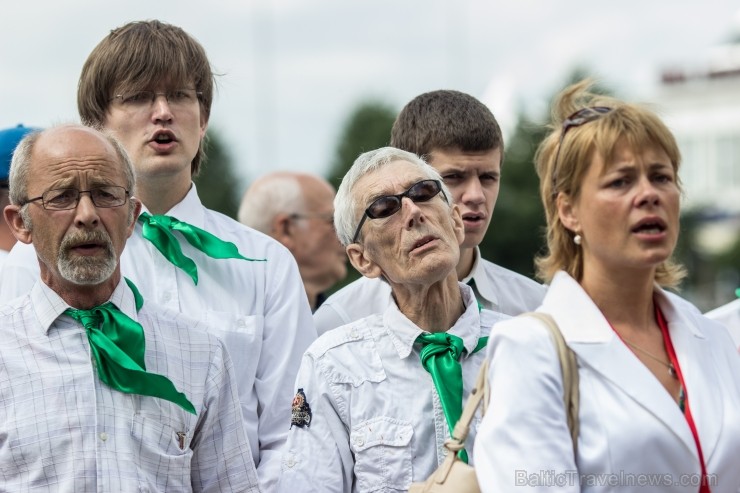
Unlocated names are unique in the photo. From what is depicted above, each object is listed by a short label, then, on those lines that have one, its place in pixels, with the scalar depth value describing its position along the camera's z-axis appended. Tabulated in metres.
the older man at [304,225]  14.95
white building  143.62
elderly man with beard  7.78
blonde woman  6.55
